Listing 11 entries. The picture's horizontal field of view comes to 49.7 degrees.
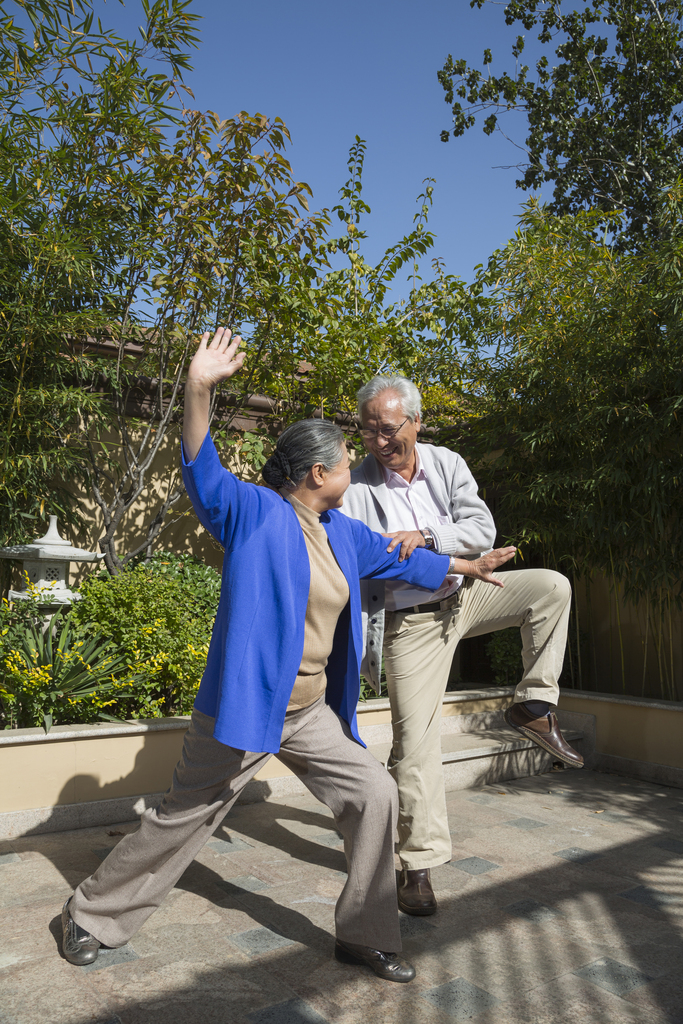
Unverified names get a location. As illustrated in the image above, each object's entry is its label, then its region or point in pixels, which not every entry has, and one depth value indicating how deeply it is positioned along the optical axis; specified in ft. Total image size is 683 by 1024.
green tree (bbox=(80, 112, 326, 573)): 16.37
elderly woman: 6.59
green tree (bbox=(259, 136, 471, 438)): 19.40
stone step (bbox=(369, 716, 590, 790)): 13.93
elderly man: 9.09
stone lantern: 13.50
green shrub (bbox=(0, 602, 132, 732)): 11.53
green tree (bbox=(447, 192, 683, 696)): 14.98
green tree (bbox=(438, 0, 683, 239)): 41.39
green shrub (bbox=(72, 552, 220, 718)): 12.83
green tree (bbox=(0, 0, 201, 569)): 14.02
